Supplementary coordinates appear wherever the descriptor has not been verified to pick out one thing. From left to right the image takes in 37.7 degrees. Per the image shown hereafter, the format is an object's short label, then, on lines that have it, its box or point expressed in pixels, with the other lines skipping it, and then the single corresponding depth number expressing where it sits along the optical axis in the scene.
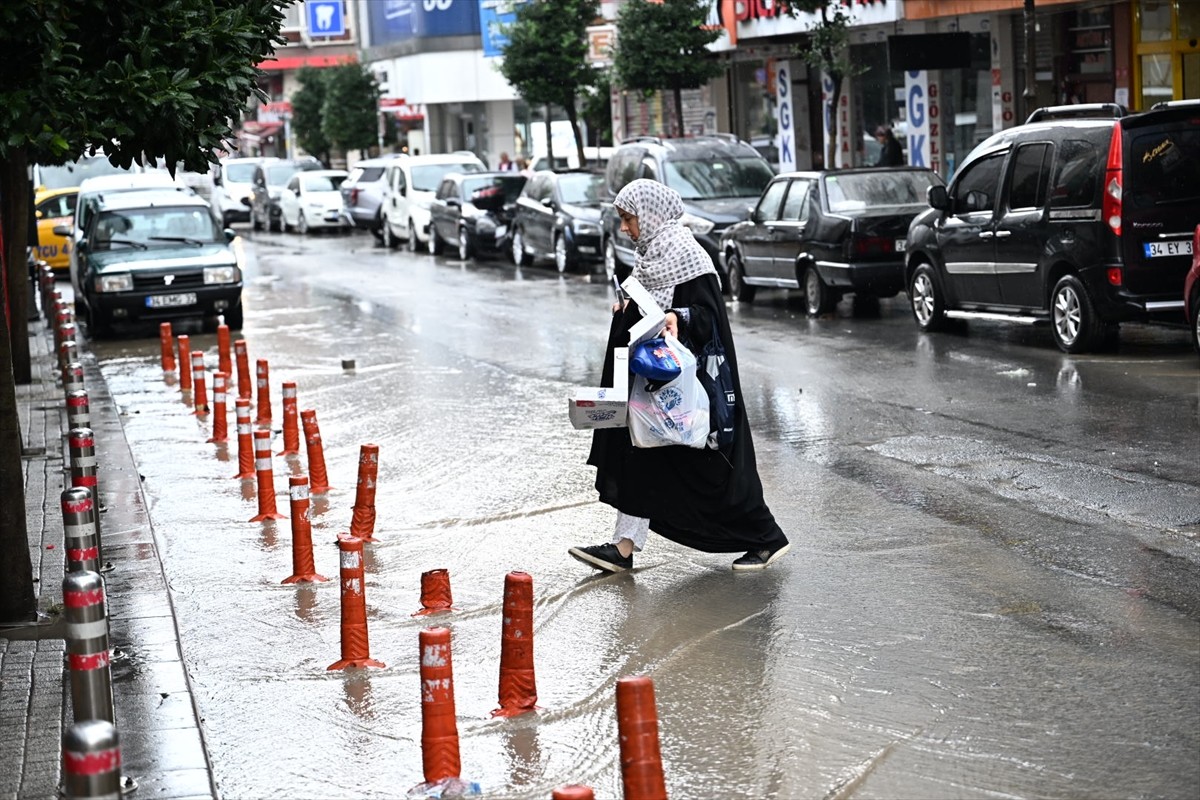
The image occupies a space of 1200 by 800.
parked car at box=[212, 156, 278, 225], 49.84
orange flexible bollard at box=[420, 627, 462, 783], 5.53
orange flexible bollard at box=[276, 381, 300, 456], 12.56
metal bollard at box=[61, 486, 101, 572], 7.17
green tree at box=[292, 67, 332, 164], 59.12
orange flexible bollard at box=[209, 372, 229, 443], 13.55
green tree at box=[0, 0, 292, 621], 7.32
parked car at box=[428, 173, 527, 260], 31.86
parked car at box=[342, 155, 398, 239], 39.31
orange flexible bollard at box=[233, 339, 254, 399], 15.27
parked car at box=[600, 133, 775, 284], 23.53
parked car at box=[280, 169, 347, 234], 44.00
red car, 13.56
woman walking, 8.41
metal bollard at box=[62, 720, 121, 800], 3.77
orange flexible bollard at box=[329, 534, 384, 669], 7.18
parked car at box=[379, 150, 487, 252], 35.78
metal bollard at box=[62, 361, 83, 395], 12.55
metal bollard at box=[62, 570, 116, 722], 5.37
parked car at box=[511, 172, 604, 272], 27.69
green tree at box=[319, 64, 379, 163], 54.09
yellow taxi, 34.06
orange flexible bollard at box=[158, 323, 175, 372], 18.42
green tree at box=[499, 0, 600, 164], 37.28
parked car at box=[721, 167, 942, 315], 19.31
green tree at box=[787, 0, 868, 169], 26.62
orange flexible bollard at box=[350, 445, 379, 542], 9.62
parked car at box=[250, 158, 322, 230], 47.09
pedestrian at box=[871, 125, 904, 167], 29.50
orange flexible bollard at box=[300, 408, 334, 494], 11.23
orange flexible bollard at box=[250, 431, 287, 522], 9.97
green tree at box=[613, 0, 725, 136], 32.56
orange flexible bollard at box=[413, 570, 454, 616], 7.95
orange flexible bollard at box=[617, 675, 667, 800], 4.58
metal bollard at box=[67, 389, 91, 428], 11.09
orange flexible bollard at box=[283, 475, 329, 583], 8.51
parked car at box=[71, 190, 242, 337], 21.67
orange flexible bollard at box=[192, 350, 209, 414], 15.65
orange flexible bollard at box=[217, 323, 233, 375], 16.41
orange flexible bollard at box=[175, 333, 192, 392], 16.62
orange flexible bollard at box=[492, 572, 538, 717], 6.38
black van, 14.62
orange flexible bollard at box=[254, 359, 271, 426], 14.58
